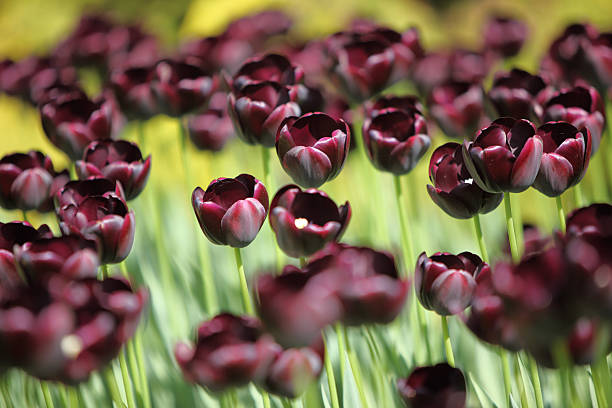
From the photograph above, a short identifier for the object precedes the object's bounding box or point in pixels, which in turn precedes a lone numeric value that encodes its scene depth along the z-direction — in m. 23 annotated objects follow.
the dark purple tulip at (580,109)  2.40
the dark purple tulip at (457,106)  2.56
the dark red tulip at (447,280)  2.27
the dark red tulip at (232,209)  2.30
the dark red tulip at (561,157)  2.30
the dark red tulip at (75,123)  2.49
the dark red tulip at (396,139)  2.41
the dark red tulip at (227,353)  2.18
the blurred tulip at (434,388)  2.21
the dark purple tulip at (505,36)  2.85
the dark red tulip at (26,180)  2.41
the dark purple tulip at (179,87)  2.55
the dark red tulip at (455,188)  2.32
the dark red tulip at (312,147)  2.33
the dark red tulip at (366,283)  2.18
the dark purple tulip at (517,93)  2.47
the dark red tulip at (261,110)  2.40
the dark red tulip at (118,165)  2.39
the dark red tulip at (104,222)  2.29
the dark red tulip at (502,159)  2.28
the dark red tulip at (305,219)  2.27
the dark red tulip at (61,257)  2.22
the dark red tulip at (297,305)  2.14
